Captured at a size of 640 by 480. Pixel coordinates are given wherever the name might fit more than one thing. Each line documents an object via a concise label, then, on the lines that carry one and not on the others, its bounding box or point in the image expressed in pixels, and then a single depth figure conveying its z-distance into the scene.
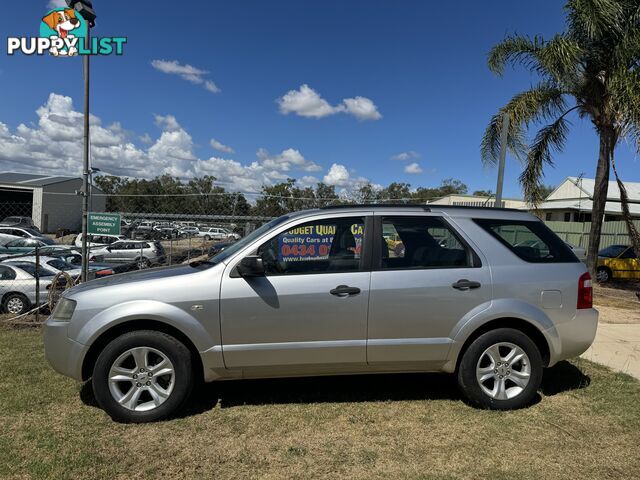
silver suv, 3.87
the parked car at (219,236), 19.00
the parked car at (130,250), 20.42
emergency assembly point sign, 7.92
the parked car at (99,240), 26.02
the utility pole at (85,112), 6.56
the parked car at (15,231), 24.78
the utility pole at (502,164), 8.07
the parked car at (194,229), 20.92
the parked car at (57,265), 11.79
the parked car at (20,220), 36.44
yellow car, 15.90
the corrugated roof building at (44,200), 38.41
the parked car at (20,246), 17.94
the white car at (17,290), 10.30
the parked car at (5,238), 22.00
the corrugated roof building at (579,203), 29.31
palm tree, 10.60
